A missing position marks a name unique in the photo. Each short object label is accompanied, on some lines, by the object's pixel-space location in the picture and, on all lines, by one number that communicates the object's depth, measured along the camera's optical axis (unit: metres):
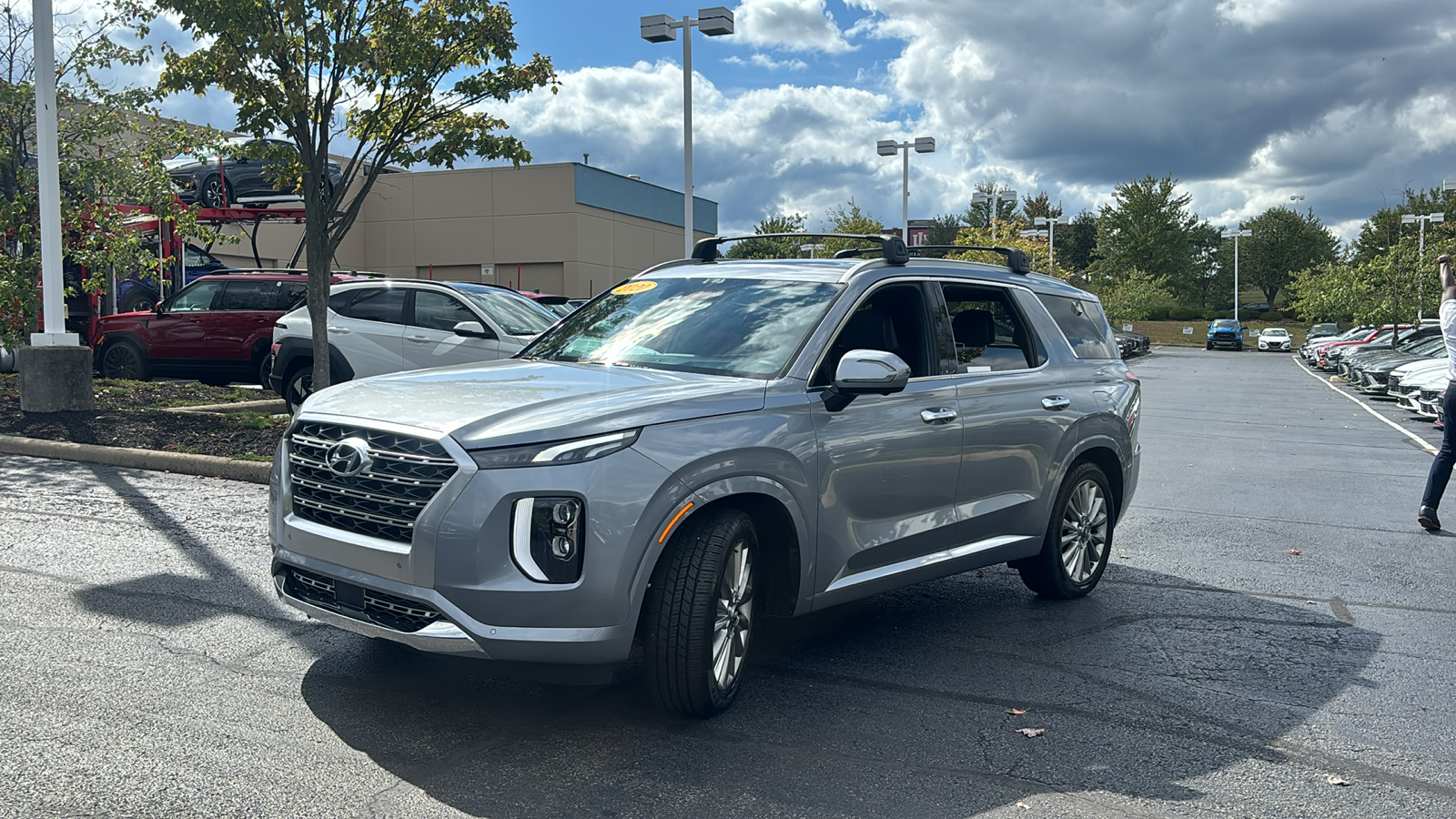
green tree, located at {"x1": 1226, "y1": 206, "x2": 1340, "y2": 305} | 103.69
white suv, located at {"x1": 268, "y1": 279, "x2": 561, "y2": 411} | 13.38
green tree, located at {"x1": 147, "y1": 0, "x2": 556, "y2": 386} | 11.68
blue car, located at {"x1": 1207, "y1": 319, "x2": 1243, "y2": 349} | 67.06
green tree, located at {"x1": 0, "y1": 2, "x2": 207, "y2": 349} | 14.21
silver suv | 4.09
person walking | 8.93
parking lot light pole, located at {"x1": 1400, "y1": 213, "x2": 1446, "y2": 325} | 46.41
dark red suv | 16.50
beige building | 42.25
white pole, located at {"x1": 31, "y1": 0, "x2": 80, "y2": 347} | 12.09
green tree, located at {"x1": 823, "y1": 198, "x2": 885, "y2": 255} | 54.29
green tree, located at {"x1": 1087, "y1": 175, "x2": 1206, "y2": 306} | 97.31
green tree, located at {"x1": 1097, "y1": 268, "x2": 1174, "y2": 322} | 67.38
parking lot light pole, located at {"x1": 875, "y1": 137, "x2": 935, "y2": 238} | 33.47
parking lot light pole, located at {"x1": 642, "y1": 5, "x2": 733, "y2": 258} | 19.70
